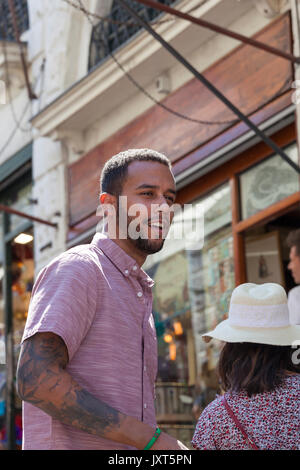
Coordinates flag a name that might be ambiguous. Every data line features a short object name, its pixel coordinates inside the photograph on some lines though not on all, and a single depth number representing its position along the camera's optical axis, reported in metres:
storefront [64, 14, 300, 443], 6.68
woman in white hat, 2.83
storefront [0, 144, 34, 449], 10.41
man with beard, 2.29
